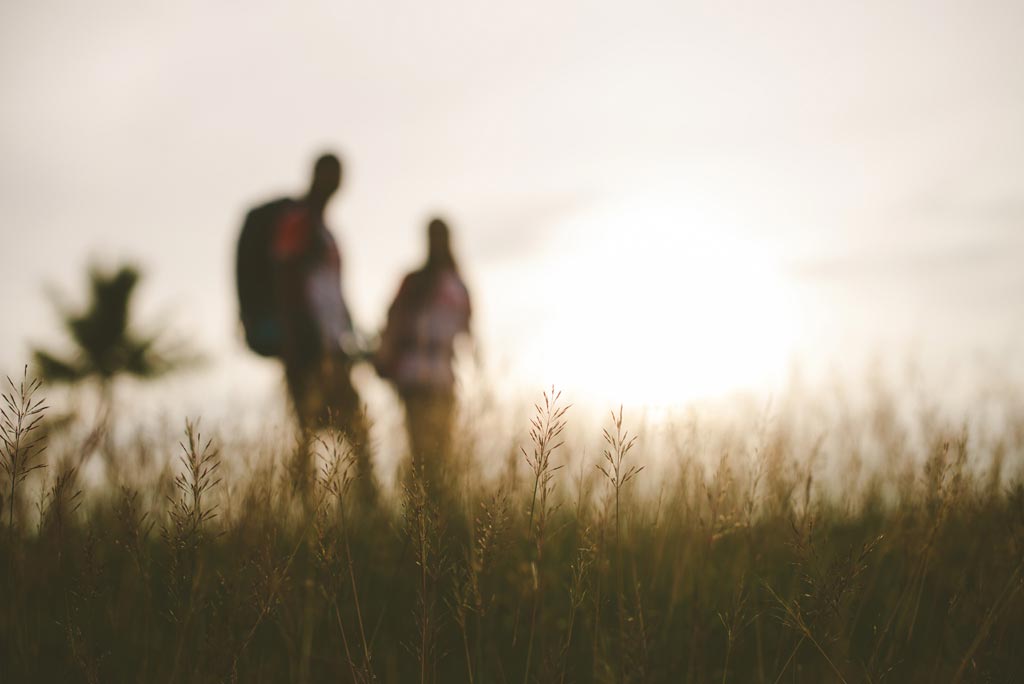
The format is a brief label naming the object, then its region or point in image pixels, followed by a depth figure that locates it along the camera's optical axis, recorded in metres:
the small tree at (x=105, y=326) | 23.27
